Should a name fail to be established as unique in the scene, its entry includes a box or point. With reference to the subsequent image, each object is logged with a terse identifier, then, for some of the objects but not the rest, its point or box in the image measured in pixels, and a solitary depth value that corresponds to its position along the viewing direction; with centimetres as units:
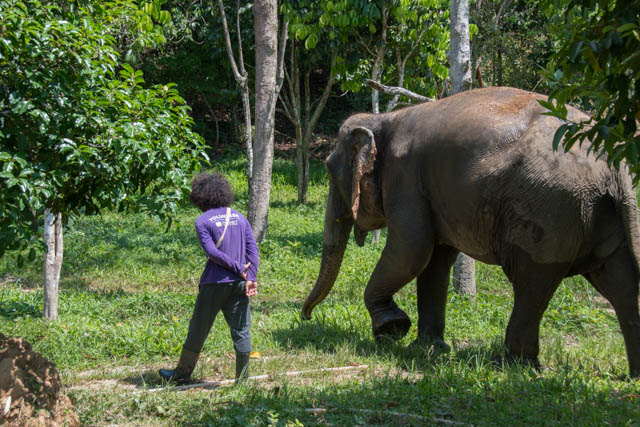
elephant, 1130
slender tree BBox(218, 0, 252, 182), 2725
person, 1134
